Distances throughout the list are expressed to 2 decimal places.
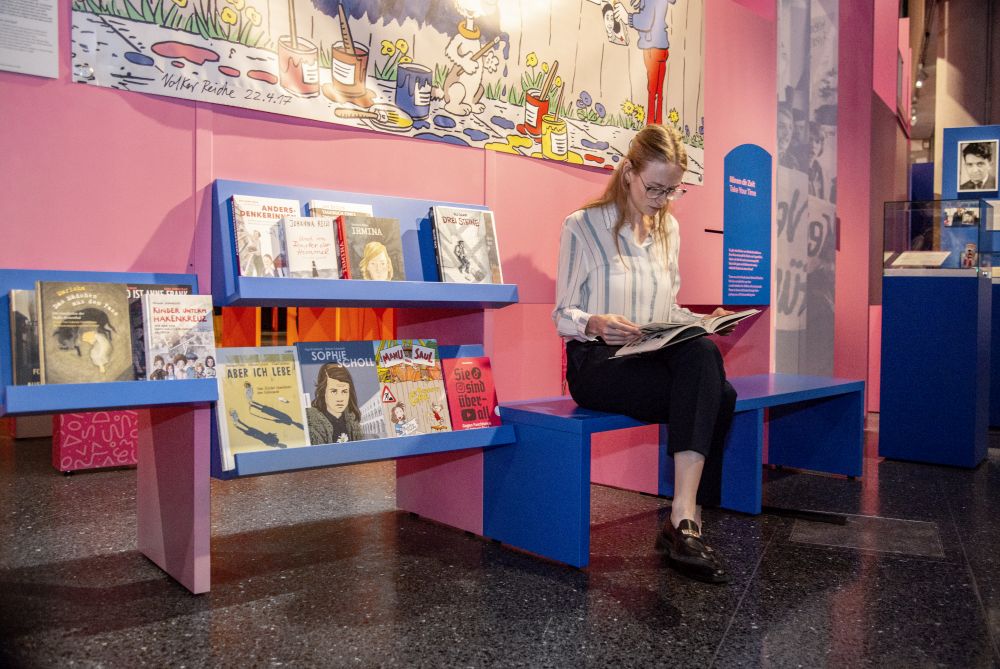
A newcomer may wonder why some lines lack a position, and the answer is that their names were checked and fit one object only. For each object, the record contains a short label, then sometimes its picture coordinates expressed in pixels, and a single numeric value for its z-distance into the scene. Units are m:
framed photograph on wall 5.96
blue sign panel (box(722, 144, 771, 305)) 3.82
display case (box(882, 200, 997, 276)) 3.95
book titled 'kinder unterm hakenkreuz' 1.87
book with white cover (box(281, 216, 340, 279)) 2.09
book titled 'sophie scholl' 2.15
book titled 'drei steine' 2.41
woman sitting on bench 2.21
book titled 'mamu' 2.29
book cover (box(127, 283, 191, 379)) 1.87
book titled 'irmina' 2.18
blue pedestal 3.87
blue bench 2.22
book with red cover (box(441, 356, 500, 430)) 2.42
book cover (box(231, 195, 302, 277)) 2.06
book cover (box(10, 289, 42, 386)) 1.74
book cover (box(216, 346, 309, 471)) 2.00
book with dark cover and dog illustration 1.76
